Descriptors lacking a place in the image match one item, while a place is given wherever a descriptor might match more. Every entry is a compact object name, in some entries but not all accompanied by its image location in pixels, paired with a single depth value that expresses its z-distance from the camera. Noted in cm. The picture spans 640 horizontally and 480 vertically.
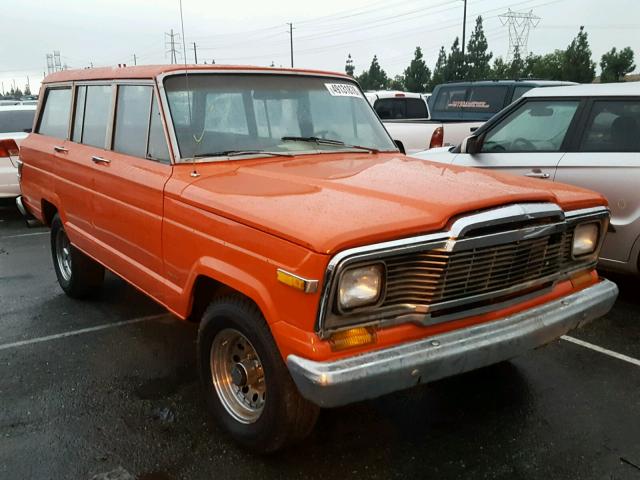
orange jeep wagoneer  233
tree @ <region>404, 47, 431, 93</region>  6288
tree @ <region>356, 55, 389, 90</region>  7656
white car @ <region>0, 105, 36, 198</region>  869
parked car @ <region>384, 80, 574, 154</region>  899
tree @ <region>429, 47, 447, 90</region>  5560
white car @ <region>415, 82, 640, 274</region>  465
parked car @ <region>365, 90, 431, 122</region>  1148
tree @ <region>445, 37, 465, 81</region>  5053
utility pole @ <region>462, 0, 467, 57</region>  3816
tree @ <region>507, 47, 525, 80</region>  5519
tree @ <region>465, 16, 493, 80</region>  6500
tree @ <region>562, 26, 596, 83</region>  4756
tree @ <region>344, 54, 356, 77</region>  6740
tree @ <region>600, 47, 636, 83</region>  5338
